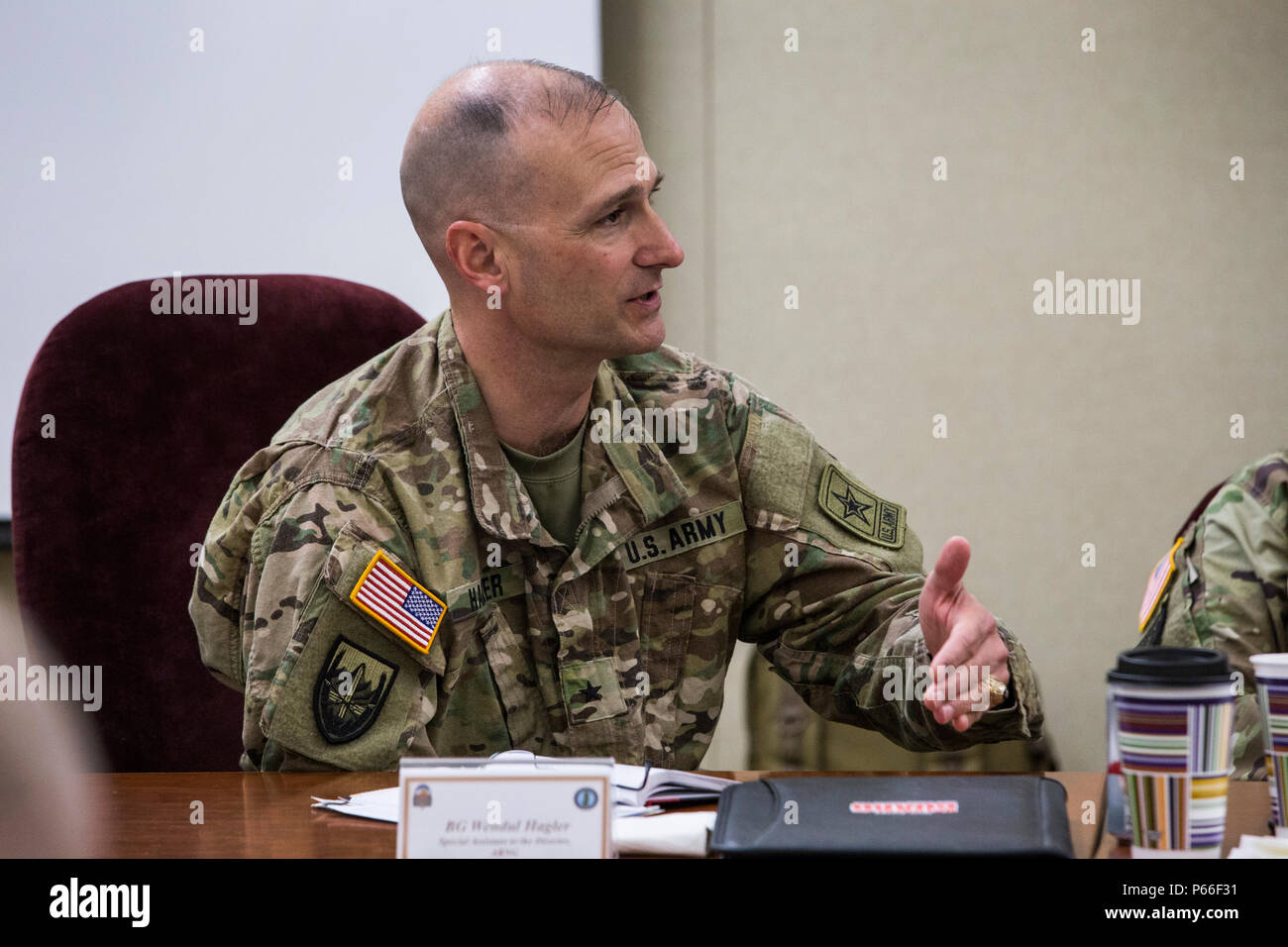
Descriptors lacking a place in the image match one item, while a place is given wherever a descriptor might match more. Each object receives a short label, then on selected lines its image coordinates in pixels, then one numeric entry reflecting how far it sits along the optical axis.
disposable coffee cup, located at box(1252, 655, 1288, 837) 4.21
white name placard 4.18
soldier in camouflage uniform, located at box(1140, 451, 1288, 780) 4.62
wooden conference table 4.27
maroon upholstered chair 4.80
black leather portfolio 4.17
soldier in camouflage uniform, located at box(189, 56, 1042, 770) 4.58
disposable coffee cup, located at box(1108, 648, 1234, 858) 4.15
